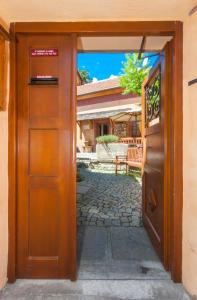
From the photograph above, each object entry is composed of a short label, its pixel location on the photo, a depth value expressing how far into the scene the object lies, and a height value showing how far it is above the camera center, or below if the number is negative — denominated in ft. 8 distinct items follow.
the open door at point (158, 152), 5.28 -0.15
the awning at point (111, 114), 29.13 +8.12
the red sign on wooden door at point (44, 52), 5.06 +3.39
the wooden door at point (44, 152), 5.04 -0.11
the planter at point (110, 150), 25.08 -0.19
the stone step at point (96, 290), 4.38 -4.46
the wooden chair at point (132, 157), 20.17 -1.16
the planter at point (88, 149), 38.34 -0.02
